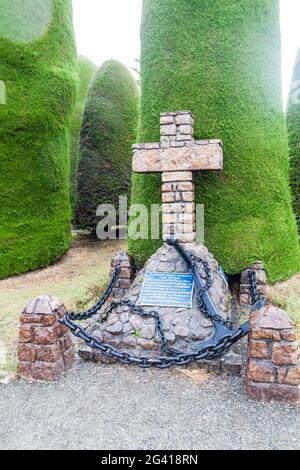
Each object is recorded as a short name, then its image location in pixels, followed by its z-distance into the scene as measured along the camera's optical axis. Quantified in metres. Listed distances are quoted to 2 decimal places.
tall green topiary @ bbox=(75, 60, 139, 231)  8.44
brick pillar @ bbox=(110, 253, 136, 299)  5.52
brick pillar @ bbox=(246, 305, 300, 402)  2.71
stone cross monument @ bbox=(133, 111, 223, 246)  4.59
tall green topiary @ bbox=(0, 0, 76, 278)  6.59
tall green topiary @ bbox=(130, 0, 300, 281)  5.31
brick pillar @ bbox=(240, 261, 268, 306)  4.91
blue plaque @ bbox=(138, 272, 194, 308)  3.86
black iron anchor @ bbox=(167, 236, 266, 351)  3.03
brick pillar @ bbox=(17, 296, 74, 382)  3.17
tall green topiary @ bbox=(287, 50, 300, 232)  7.70
